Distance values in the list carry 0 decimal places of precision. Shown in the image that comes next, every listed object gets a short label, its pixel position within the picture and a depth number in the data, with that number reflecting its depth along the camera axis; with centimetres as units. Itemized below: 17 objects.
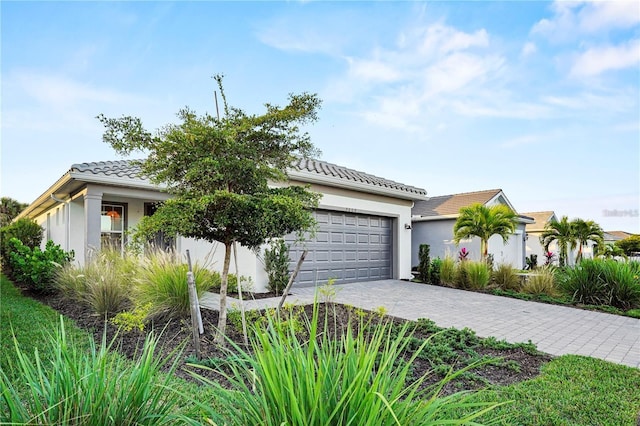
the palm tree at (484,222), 1504
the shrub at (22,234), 1362
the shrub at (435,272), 1366
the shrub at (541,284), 1191
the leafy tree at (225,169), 497
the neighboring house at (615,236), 3412
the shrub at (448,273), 1325
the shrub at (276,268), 1051
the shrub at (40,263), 931
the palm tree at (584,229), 1941
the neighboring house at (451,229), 1941
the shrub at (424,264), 1403
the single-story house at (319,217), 1084
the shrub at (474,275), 1272
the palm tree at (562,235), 1958
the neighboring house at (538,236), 2611
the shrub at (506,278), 1307
